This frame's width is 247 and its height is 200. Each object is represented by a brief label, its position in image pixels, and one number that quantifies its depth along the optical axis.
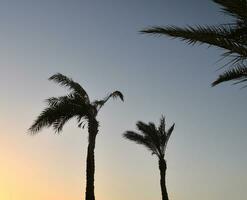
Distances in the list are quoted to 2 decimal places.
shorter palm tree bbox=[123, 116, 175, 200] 39.00
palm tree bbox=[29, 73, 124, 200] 26.02
